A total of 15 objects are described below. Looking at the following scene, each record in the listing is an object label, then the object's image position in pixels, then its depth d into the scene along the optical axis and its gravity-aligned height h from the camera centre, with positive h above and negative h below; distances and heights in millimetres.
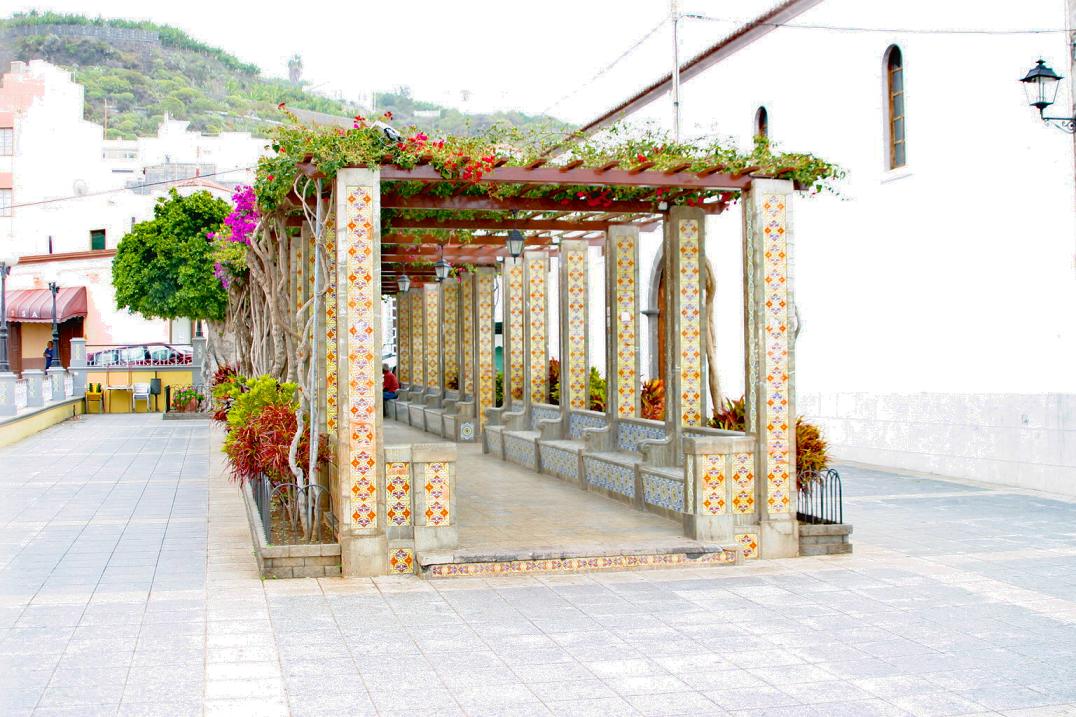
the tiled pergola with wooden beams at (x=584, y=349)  8102 +49
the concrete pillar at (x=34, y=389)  23578 -571
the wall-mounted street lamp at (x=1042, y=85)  10141 +2473
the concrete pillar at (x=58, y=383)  26281 -507
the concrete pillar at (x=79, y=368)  29203 -168
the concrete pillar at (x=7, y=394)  20828 -594
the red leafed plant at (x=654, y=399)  15117 -662
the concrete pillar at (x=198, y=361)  30406 -27
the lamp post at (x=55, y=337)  31536 +716
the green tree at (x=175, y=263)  25438 +2312
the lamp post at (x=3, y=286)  22328 +1659
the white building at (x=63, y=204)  38938 +6312
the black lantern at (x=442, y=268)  16150 +1328
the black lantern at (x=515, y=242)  12562 +1310
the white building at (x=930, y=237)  12422 +1464
